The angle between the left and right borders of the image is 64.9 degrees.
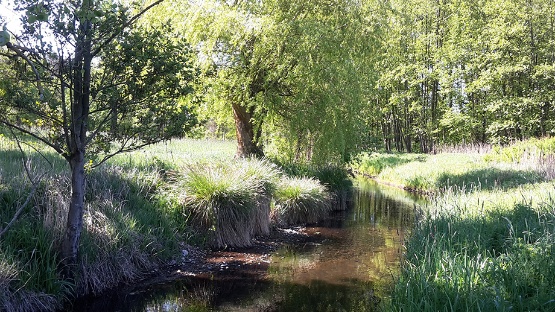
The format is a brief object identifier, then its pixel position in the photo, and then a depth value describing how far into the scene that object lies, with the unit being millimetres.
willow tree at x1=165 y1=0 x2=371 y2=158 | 12500
